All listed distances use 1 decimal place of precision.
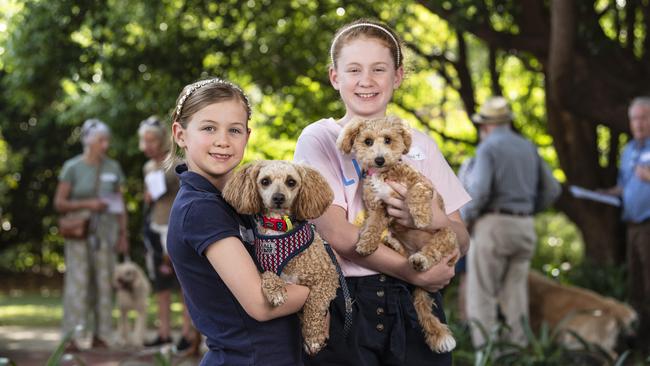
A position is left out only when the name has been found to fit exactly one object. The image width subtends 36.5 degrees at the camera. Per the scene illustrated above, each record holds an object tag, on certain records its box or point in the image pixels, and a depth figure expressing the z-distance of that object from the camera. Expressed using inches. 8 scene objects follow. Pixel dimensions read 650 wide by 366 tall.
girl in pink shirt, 130.0
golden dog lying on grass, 311.7
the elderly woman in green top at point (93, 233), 382.3
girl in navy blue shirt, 109.8
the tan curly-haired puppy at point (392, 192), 130.3
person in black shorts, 344.2
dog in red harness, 110.7
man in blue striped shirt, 347.9
